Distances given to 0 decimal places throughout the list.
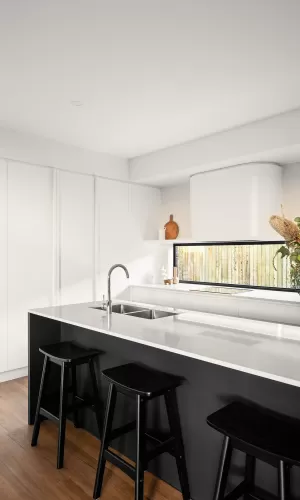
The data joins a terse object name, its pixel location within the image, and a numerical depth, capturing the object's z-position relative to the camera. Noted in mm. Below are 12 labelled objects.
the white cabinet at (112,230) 4801
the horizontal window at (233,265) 4473
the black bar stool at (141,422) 1858
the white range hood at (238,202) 3957
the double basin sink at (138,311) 2922
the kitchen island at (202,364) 1647
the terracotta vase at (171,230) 5332
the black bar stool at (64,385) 2389
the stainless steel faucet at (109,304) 2664
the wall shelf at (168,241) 4798
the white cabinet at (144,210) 5250
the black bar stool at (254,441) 1397
